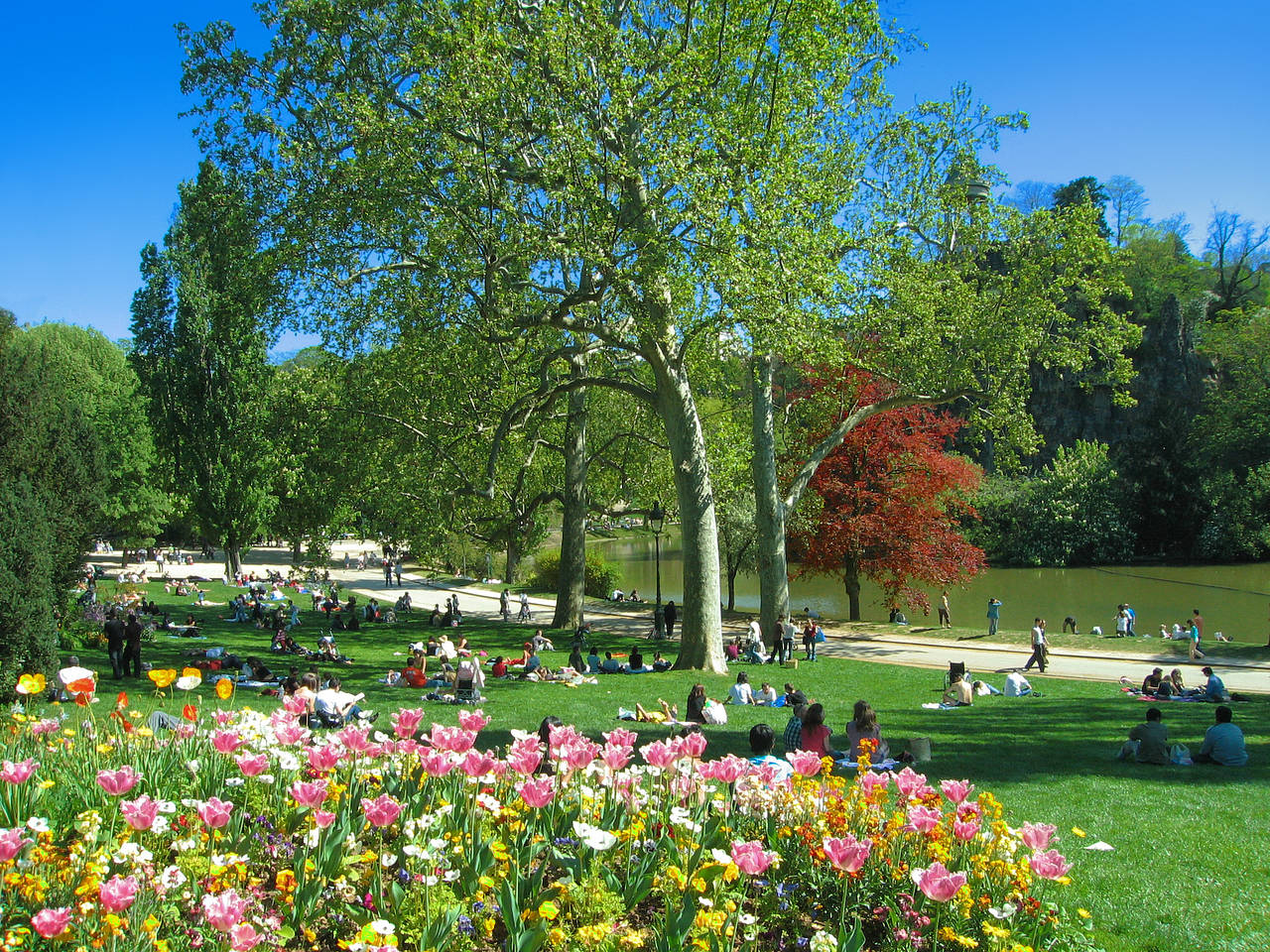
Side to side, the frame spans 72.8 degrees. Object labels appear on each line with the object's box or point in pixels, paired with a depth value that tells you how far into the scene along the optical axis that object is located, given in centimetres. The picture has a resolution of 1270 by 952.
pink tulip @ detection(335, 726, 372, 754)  529
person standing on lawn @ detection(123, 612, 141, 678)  1552
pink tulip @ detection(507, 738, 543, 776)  509
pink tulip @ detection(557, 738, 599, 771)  514
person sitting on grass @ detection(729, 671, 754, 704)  1460
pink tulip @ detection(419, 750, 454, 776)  502
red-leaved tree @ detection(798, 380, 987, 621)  2906
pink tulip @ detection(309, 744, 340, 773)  489
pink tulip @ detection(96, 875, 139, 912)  332
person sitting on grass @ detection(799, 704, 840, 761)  924
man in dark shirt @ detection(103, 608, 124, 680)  1544
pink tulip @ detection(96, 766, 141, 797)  447
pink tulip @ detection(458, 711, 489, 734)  554
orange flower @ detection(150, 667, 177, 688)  596
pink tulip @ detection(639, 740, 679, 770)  527
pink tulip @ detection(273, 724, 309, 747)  536
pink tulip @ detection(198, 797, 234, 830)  410
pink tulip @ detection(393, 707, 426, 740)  559
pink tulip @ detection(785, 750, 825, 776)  533
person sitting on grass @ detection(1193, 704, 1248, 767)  1086
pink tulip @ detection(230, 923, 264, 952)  336
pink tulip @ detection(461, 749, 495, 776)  494
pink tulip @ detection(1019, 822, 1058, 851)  454
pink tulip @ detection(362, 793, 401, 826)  435
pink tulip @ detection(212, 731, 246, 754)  499
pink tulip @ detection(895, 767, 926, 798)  521
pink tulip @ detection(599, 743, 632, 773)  513
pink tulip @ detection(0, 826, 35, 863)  364
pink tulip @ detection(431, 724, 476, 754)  516
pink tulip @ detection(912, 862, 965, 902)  396
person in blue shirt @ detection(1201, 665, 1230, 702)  1612
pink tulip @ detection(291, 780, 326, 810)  442
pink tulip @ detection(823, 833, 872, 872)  405
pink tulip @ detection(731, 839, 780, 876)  400
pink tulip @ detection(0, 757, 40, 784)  466
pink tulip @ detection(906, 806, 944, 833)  469
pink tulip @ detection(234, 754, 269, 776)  488
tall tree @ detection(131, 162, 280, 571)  3406
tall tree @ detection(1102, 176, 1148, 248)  8225
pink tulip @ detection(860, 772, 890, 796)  514
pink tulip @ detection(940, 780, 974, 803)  488
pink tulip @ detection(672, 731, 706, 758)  535
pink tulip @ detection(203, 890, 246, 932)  329
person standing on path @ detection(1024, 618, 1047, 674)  1998
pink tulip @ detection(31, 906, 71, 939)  327
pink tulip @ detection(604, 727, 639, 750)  545
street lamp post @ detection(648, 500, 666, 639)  2365
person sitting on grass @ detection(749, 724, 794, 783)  895
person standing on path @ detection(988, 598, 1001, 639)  2612
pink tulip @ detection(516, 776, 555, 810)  467
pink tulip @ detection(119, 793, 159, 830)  398
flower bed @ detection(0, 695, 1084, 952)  411
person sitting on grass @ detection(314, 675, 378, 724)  1105
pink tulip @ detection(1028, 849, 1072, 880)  431
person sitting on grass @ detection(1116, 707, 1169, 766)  1091
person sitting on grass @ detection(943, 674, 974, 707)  1526
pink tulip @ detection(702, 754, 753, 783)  519
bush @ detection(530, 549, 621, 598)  4216
